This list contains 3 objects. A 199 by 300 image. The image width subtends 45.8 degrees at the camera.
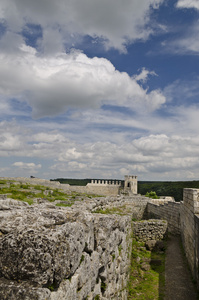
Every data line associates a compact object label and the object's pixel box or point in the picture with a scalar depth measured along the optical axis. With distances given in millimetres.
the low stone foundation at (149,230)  16109
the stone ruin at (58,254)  2525
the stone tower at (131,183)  68688
